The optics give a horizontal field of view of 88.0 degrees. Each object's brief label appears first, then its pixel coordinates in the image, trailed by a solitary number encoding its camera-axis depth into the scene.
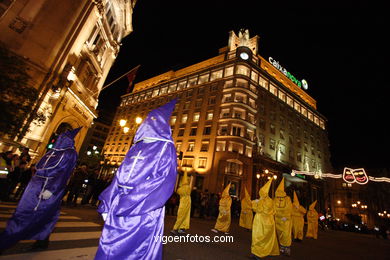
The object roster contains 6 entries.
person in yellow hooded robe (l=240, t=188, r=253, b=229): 12.23
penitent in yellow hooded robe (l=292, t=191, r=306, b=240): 10.71
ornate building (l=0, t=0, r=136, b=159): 12.79
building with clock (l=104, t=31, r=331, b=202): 34.44
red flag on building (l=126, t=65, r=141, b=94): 17.72
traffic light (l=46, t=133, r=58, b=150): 12.23
